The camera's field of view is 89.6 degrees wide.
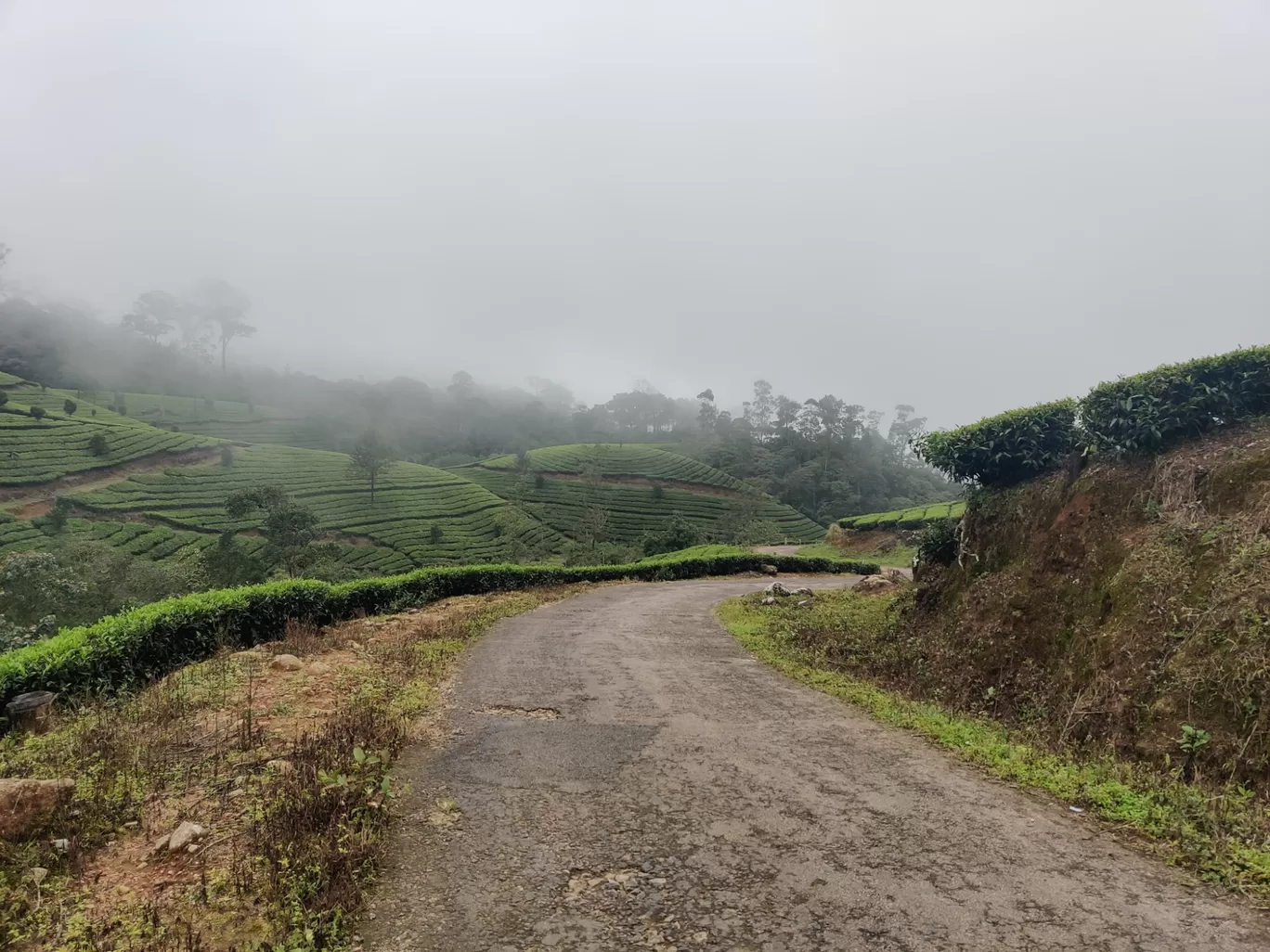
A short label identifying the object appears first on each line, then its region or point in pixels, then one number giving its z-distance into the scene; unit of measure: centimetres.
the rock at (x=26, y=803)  407
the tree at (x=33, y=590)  2103
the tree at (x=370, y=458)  5753
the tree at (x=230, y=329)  12260
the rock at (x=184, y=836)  409
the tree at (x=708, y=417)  12094
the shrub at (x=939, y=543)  1203
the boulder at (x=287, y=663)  881
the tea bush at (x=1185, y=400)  768
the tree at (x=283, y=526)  3297
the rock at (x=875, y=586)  2050
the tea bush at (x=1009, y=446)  1012
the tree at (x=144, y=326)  12294
